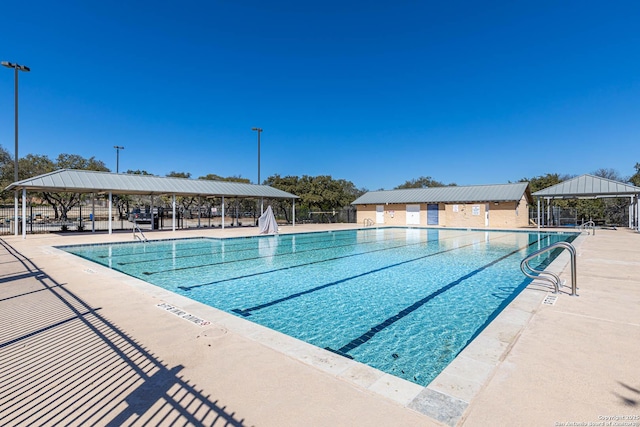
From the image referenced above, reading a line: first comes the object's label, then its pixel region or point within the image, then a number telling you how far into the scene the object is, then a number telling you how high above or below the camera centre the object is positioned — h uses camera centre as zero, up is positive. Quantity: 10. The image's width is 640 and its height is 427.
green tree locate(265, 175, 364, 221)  29.22 +1.98
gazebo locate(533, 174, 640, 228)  18.17 +1.46
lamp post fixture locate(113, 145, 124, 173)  33.72 +6.63
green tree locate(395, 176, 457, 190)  62.06 +6.37
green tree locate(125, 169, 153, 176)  33.42 +4.62
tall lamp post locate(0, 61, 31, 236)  15.36 +6.63
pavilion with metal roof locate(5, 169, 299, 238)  14.02 +1.52
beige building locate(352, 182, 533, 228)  22.86 +0.65
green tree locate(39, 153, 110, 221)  34.09 +5.81
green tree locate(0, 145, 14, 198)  28.50 +4.53
